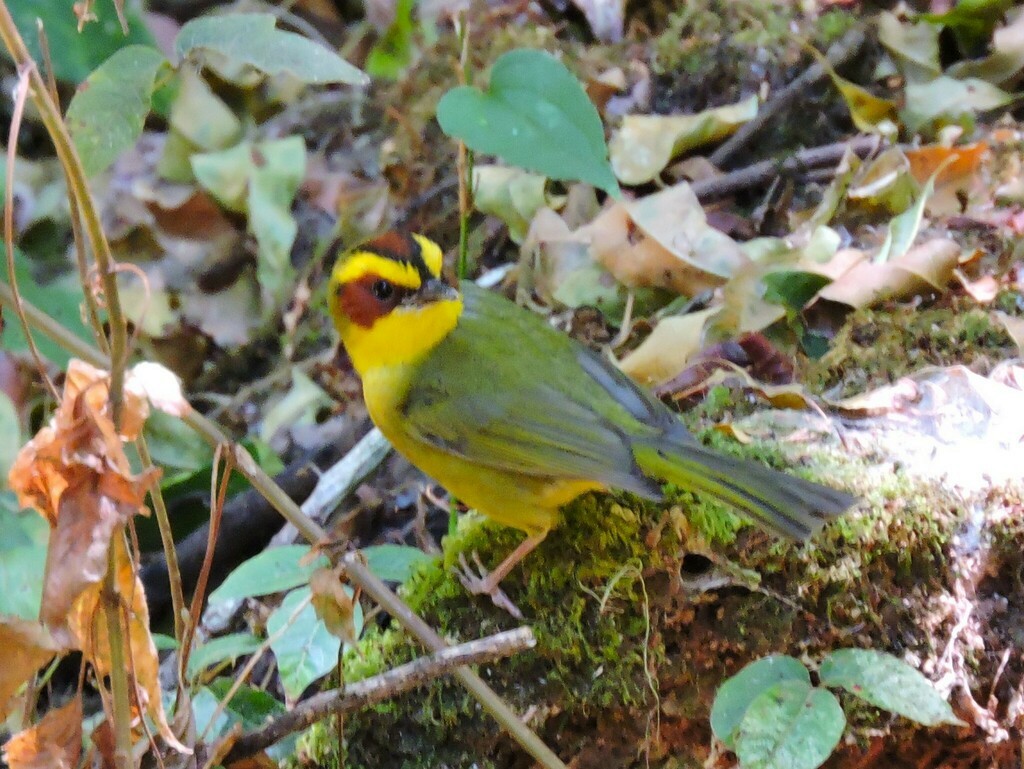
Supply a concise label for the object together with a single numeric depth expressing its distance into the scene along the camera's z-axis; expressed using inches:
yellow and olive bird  150.4
